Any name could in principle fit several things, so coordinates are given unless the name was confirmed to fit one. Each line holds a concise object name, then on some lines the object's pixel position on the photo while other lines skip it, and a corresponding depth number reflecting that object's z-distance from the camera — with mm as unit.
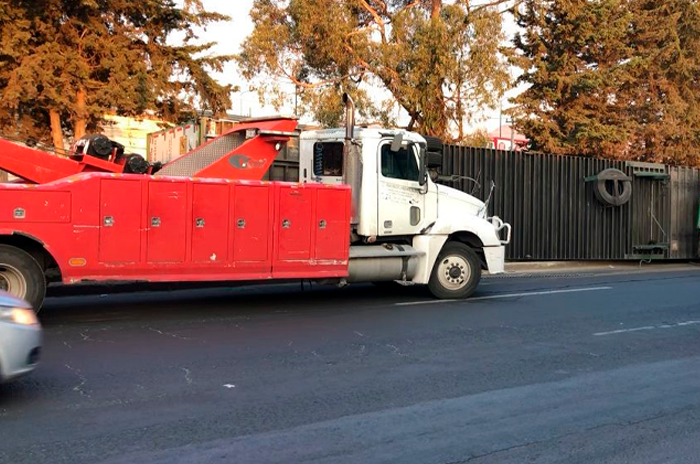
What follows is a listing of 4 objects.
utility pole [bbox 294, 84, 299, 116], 23323
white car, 5254
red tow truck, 8492
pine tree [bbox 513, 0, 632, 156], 27297
